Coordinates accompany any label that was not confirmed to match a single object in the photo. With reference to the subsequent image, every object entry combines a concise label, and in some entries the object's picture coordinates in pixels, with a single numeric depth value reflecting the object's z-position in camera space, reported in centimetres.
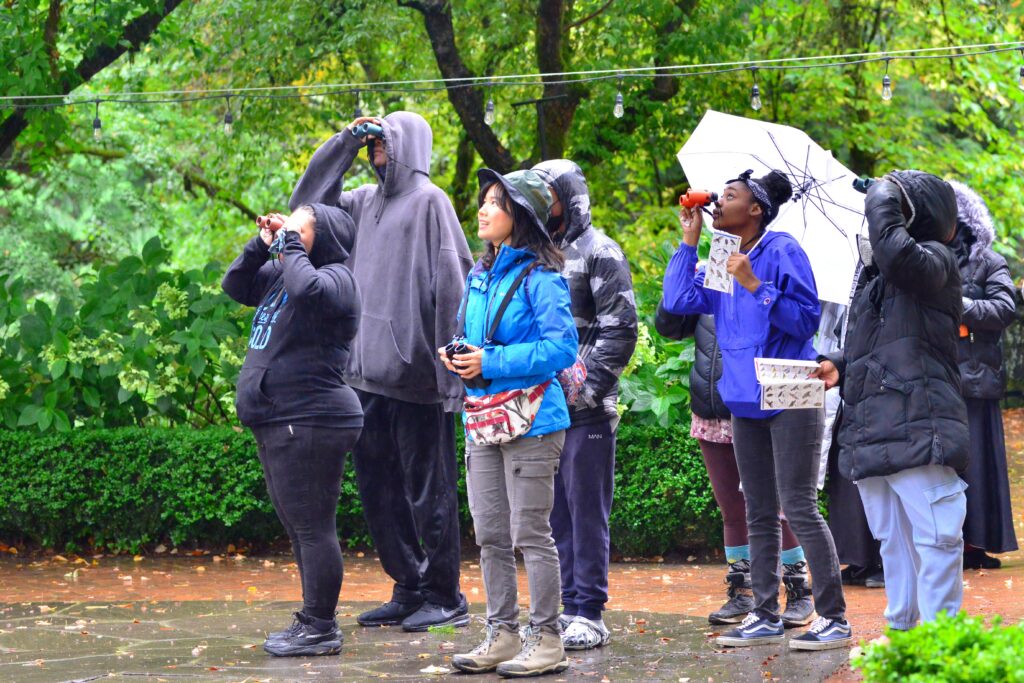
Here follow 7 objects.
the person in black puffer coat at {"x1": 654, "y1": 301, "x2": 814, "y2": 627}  1258
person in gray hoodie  1245
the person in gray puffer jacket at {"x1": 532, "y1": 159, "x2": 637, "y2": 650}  1144
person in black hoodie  1101
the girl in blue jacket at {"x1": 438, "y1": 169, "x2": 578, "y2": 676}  1018
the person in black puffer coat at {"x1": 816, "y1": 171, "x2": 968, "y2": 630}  952
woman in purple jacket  1090
